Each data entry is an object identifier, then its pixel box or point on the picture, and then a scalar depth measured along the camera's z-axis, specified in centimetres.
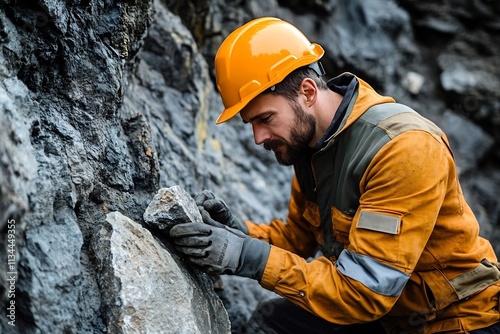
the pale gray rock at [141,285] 217
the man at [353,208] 247
